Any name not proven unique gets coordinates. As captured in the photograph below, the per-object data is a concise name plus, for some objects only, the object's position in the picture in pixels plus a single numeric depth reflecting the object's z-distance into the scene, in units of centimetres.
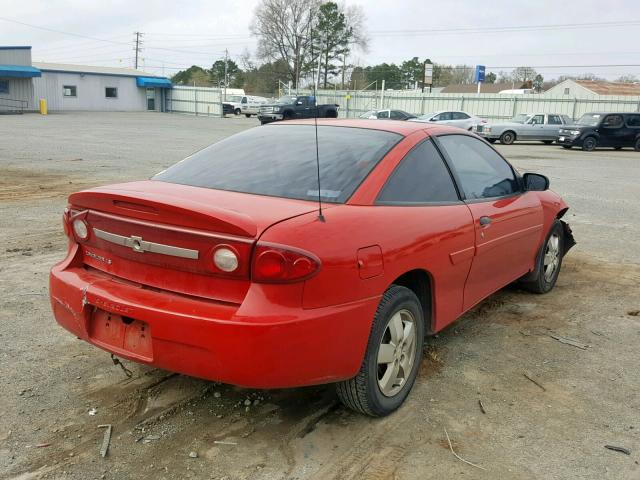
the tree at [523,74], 8704
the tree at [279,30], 6402
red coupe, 251
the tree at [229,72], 9600
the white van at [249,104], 4978
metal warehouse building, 4316
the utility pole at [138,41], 9700
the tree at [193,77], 9656
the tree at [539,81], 8816
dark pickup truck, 3216
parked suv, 2498
